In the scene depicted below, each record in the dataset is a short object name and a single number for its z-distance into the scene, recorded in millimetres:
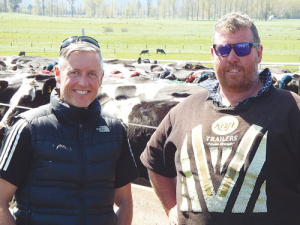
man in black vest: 2205
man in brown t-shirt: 2365
